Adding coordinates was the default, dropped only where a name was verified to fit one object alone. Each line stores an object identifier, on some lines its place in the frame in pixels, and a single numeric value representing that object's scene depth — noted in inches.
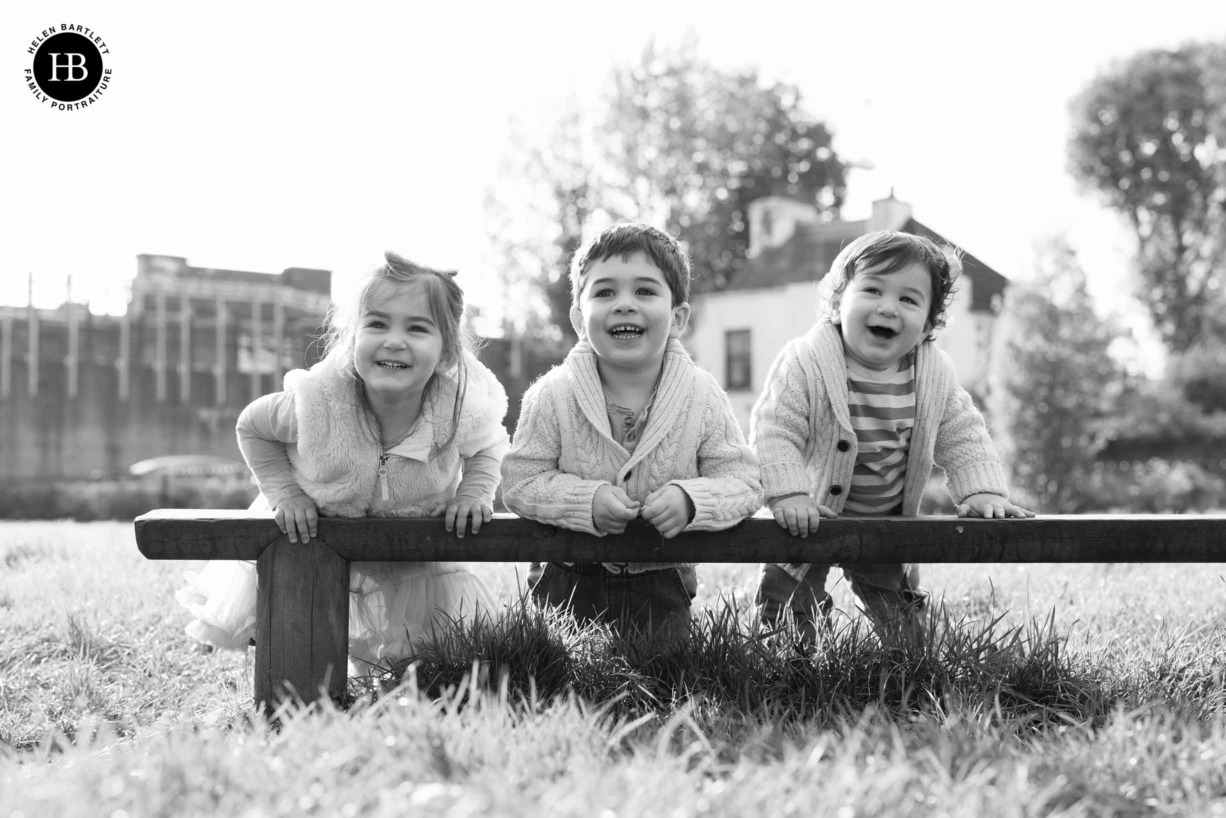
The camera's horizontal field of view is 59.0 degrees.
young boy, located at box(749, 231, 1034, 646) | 133.8
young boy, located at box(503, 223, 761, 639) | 124.0
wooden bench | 112.8
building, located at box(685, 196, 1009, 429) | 988.6
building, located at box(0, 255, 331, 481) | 960.9
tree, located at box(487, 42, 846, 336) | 1220.5
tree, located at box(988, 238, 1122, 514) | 634.2
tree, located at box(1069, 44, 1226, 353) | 1266.0
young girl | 123.9
